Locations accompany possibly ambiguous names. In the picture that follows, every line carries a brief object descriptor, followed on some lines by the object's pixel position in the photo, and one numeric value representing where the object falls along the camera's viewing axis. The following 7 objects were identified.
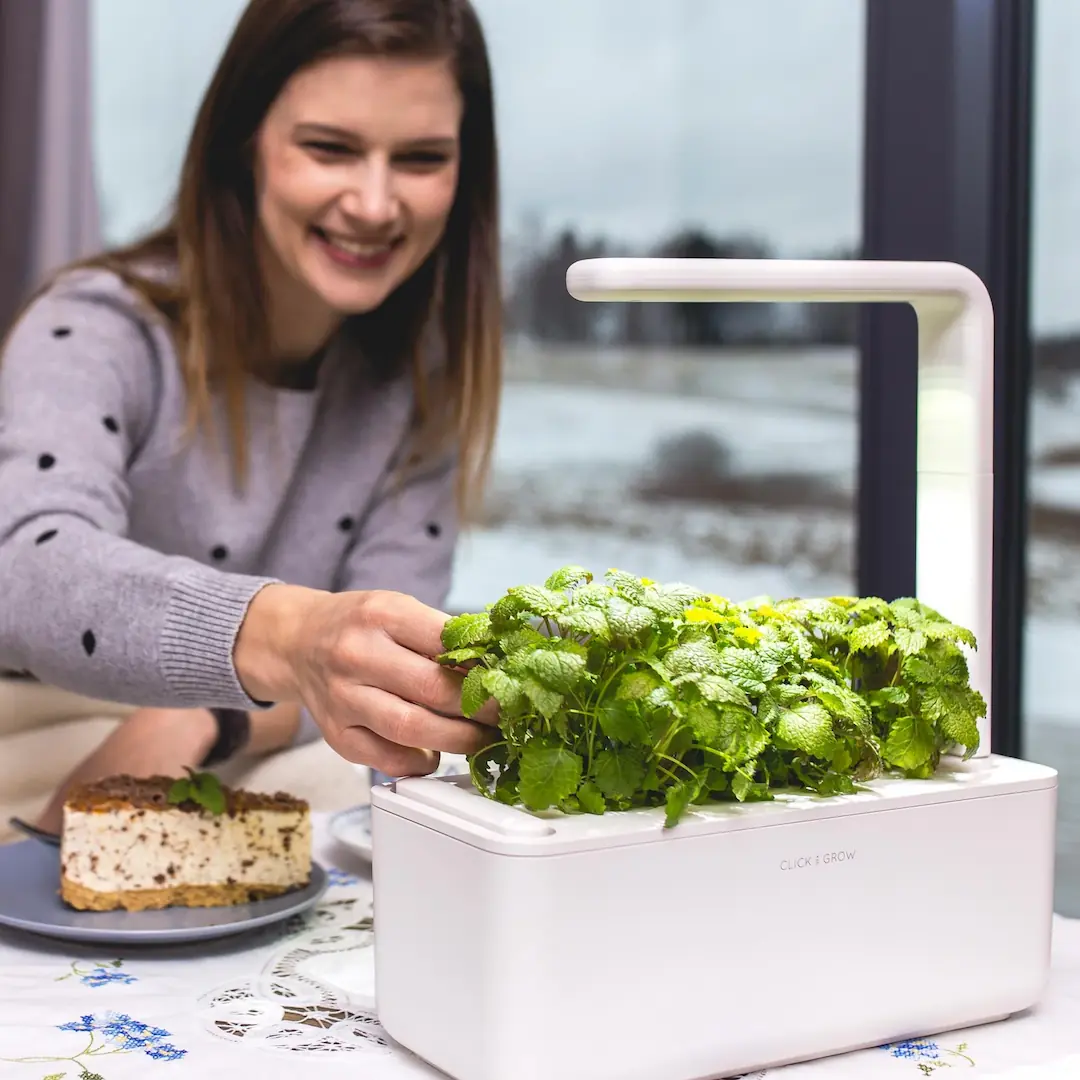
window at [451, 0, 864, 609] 2.39
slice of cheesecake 1.02
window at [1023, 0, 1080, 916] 1.65
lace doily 0.82
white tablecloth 0.77
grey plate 0.95
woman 1.11
